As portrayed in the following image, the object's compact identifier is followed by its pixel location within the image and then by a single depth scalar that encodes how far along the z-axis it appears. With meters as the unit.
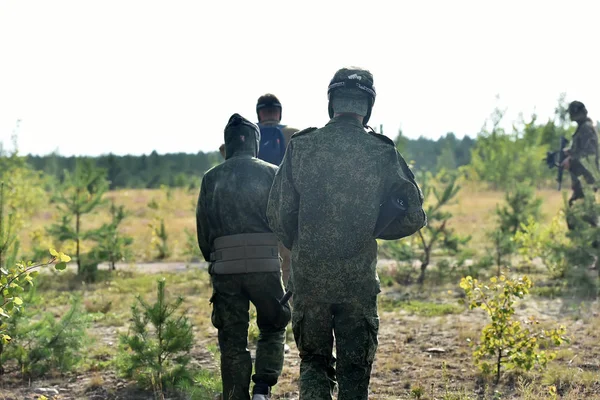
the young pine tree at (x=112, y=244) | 11.18
